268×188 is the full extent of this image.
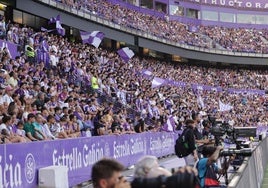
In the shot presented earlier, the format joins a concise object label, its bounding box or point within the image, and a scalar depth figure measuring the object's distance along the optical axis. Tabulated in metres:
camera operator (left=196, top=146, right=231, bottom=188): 7.93
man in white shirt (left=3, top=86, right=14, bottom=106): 13.03
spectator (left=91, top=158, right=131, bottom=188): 3.84
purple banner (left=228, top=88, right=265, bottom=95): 59.38
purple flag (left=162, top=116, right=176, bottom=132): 24.83
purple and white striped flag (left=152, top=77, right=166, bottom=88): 35.66
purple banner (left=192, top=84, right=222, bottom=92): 52.87
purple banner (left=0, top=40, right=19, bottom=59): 19.41
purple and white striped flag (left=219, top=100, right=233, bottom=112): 38.28
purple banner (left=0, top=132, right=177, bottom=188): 9.38
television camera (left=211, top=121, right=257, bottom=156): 10.23
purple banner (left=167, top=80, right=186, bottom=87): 46.86
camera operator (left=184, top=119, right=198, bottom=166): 11.82
